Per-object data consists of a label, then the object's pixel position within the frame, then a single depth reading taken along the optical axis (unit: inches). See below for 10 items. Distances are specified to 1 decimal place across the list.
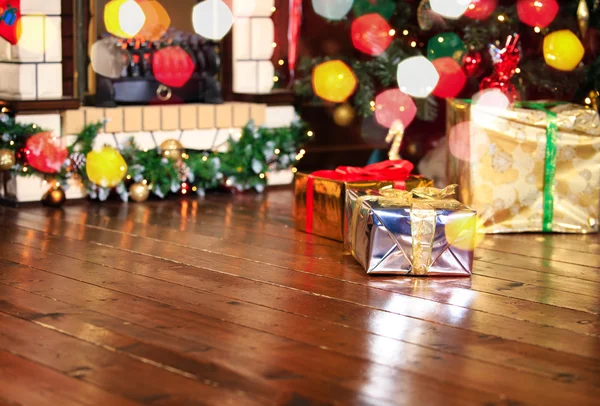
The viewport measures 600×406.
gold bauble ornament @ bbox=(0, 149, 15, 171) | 159.9
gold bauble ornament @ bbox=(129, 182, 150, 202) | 171.6
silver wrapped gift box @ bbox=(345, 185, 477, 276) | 112.9
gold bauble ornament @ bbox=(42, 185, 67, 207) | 163.0
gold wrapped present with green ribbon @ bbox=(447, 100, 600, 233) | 140.6
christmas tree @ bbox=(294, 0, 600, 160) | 172.7
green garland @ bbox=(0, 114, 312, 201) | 164.4
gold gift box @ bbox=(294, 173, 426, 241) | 133.7
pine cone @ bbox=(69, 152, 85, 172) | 169.8
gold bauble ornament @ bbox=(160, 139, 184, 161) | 177.2
